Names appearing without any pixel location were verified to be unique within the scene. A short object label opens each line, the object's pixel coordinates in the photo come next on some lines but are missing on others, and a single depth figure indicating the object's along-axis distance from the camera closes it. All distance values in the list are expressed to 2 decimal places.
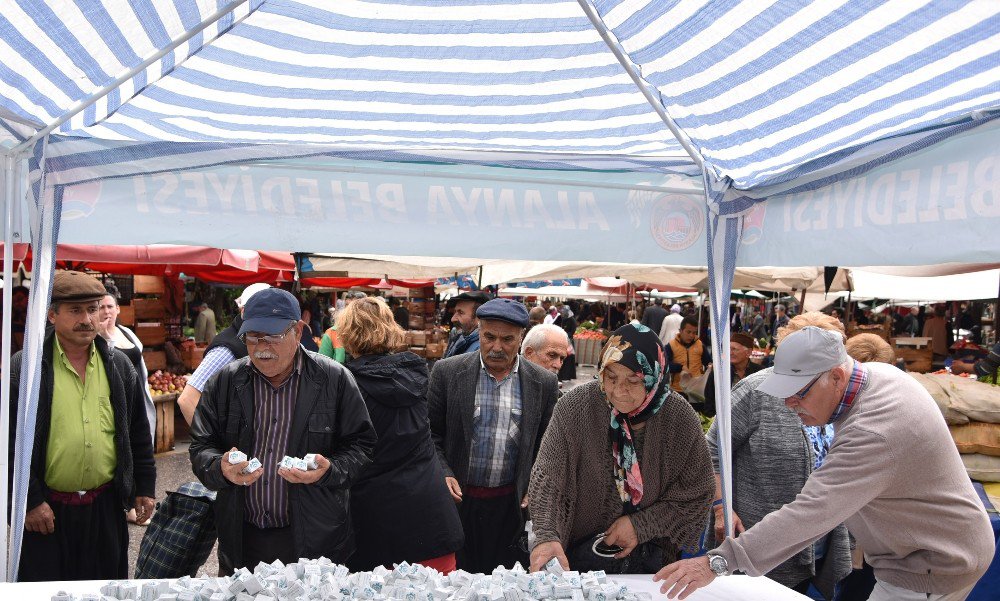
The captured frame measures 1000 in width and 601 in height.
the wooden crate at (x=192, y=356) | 10.41
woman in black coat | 3.23
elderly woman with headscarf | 2.70
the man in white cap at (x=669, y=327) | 13.10
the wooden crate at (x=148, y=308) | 9.71
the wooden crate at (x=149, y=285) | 11.28
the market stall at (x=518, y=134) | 2.24
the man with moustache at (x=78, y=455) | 3.14
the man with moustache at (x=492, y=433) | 3.52
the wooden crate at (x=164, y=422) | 8.12
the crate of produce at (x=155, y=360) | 9.32
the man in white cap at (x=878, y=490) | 2.17
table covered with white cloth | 2.54
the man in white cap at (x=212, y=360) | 3.73
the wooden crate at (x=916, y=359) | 9.34
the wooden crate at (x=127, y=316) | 8.89
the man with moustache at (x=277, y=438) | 2.84
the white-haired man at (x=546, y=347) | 4.57
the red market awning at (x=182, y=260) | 6.51
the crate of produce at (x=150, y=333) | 9.33
